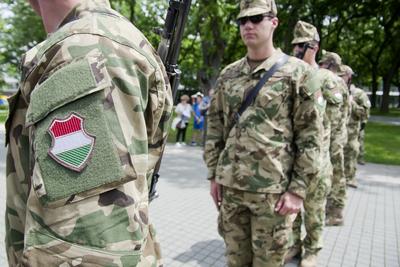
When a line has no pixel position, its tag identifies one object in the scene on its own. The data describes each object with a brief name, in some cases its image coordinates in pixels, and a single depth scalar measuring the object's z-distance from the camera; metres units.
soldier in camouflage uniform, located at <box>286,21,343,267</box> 3.53
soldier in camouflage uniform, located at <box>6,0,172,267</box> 0.81
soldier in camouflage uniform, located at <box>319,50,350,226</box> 4.82
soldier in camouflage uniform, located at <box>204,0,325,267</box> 2.27
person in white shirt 11.57
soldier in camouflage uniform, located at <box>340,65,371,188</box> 6.22
